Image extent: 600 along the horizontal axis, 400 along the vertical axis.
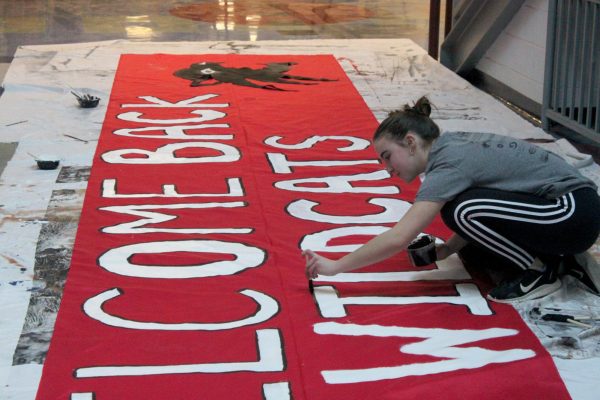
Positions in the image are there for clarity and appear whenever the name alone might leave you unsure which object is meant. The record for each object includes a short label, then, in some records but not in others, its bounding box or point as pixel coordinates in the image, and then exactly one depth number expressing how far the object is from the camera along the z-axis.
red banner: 2.49
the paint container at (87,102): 5.47
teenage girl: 2.78
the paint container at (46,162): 4.32
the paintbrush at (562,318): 2.79
